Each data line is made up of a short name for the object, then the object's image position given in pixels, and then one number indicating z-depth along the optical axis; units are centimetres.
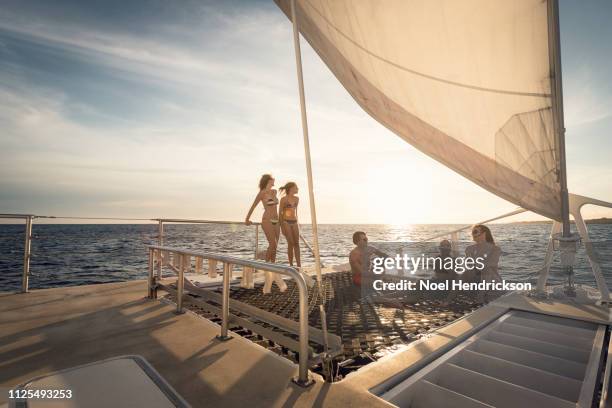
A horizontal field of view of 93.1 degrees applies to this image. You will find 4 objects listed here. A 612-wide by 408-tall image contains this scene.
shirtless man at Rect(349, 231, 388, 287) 599
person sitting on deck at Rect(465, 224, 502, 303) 524
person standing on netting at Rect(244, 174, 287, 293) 564
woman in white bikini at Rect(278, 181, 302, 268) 555
